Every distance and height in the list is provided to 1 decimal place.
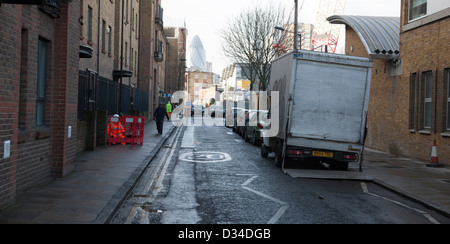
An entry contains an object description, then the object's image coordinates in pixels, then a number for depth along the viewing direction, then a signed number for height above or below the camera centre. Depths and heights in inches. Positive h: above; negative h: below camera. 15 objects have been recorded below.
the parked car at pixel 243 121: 908.6 -6.8
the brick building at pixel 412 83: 590.9 +60.5
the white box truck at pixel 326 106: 470.3 +15.1
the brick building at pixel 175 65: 3243.1 +384.9
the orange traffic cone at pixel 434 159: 564.7 -44.1
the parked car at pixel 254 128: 735.4 -16.7
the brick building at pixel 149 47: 1717.5 +271.0
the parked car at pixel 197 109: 2460.6 +42.9
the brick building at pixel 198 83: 6594.5 +495.2
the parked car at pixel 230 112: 1379.2 +19.1
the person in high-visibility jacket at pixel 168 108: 1782.7 +31.7
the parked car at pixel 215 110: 2268.5 +37.9
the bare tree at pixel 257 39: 1576.0 +283.2
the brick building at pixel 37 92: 268.5 +14.9
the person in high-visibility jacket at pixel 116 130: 717.3 -24.6
